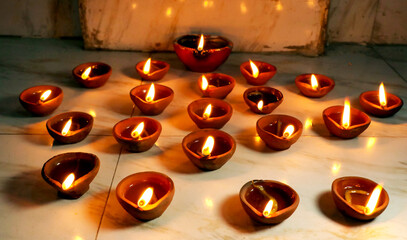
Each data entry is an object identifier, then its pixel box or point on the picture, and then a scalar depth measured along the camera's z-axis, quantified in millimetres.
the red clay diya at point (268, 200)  893
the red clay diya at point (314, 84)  1405
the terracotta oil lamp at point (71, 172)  952
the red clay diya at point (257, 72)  1463
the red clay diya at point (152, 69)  1495
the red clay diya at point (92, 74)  1438
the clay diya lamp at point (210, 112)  1207
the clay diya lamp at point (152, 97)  1279
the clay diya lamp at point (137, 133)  1112
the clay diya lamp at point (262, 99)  1306
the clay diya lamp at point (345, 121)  1183
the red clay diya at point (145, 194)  893
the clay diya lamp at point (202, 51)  1527
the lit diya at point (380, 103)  1298
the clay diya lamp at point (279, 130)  1127
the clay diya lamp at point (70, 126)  1150
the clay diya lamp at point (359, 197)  910
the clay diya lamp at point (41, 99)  1262
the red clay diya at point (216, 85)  1371
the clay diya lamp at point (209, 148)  1042
